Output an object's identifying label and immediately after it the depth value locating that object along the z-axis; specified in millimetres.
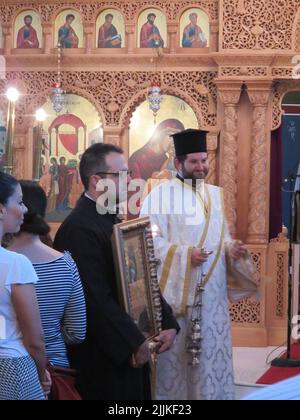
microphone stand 7113
